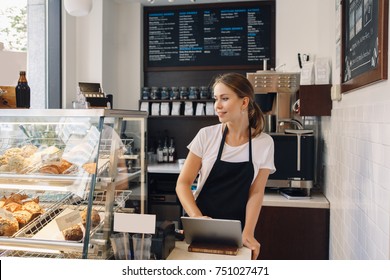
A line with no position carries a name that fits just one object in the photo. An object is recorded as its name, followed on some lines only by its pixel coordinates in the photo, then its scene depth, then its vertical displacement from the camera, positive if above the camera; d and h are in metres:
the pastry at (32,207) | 1.58 -0.36
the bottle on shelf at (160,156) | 4.02 -0.39
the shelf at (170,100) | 3.85 +0.19
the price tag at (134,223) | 1.22 -0.33
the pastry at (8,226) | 1.49 -0.41
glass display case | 1.42 -0.23
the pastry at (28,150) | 1.63 -0.14
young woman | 1.74 -0.19
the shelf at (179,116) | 3.89 +0.03
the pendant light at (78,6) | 2.34 +0.67
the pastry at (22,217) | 1.52 -0.39
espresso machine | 2.60 -0.12
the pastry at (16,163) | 1.58 -0.18
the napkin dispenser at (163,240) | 1.31 -0.42
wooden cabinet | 2.47 -0.72
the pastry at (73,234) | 1.43 -0.42
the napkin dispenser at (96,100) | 1.86 +0.09
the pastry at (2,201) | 1.60 -0.35
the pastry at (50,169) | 1.53 -0.20
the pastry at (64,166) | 1.53 -0.19
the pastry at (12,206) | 1.57 -0.36
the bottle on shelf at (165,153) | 4.02 -0.36
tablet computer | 1.34 -0.39
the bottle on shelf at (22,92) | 1.76 +0.11
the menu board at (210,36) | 3.89 +0.84
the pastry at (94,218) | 1.42 -0.37
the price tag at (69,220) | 1.40 -0.37
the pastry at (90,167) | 1.41 -0.18
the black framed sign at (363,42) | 1.28 +0.30
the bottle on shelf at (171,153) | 4.03 -0.35
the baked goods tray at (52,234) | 1.41 -0.44
